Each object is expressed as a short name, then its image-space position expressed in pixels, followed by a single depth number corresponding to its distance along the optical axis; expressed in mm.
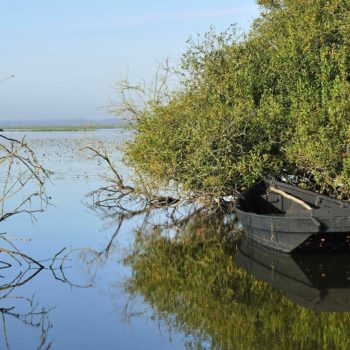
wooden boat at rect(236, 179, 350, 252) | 16516
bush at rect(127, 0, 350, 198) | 19719
